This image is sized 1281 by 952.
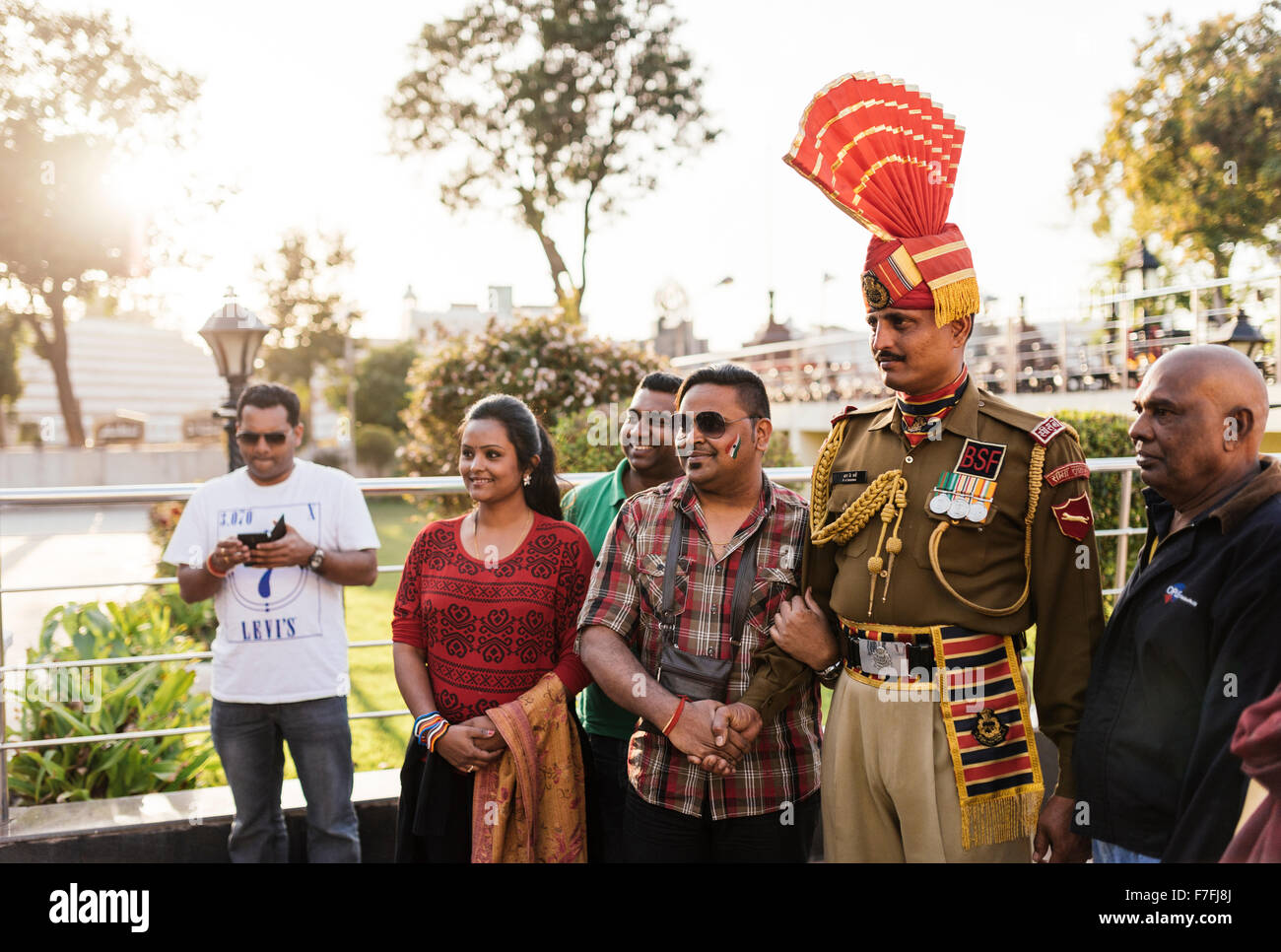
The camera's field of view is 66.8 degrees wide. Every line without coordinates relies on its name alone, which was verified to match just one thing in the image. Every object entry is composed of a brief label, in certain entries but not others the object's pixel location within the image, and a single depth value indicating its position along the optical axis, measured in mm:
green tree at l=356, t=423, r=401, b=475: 26266
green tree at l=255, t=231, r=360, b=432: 28609
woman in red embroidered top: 2637
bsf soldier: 2170
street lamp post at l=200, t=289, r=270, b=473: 6293
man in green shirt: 2793
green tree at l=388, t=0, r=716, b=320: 21797
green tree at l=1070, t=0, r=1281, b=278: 13852
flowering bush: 8148
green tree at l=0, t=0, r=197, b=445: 18078
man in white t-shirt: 3152
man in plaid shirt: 2311
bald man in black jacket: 1776
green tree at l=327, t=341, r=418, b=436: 29916
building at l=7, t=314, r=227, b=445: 40750
